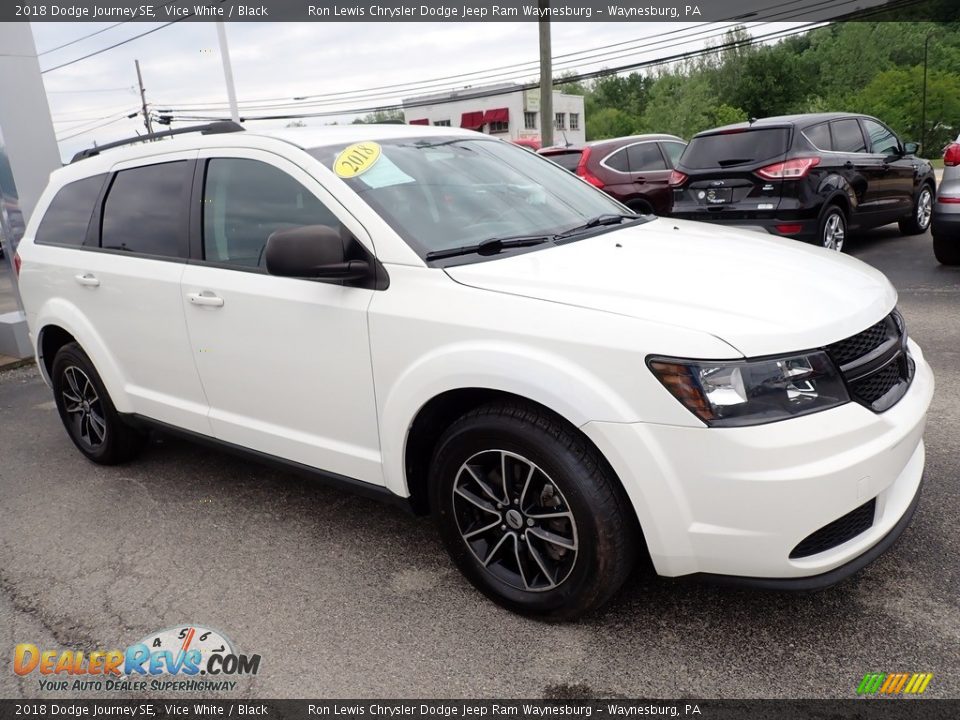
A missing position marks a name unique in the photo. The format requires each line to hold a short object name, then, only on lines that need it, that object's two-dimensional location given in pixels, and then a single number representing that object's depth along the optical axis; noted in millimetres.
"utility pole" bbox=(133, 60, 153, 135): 54981
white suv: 2143
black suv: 8023
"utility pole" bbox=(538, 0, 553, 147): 17250
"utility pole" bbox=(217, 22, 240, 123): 18703
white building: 63406
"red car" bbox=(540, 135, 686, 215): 10844
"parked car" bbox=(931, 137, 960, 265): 7047
